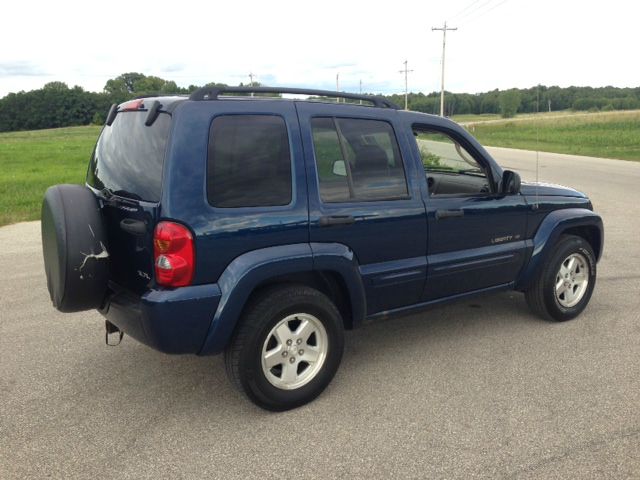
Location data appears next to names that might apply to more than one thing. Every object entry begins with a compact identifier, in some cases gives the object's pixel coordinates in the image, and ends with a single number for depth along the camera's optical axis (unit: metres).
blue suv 2.93
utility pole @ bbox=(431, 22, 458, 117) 50.58
